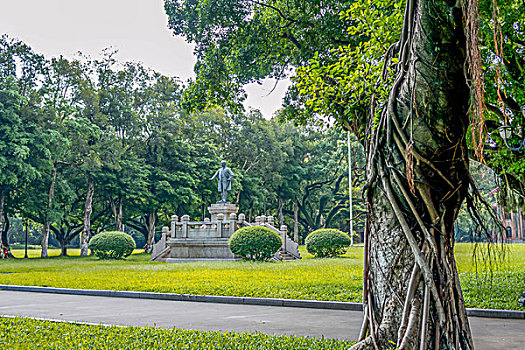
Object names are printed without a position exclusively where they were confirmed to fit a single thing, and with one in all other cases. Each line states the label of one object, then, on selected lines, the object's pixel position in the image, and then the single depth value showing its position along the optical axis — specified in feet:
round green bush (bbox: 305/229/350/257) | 86.28
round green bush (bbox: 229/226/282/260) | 76.79
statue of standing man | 100.68
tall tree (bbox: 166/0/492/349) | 12.76
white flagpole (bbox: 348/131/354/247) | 122.64
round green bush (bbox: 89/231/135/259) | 94.32
